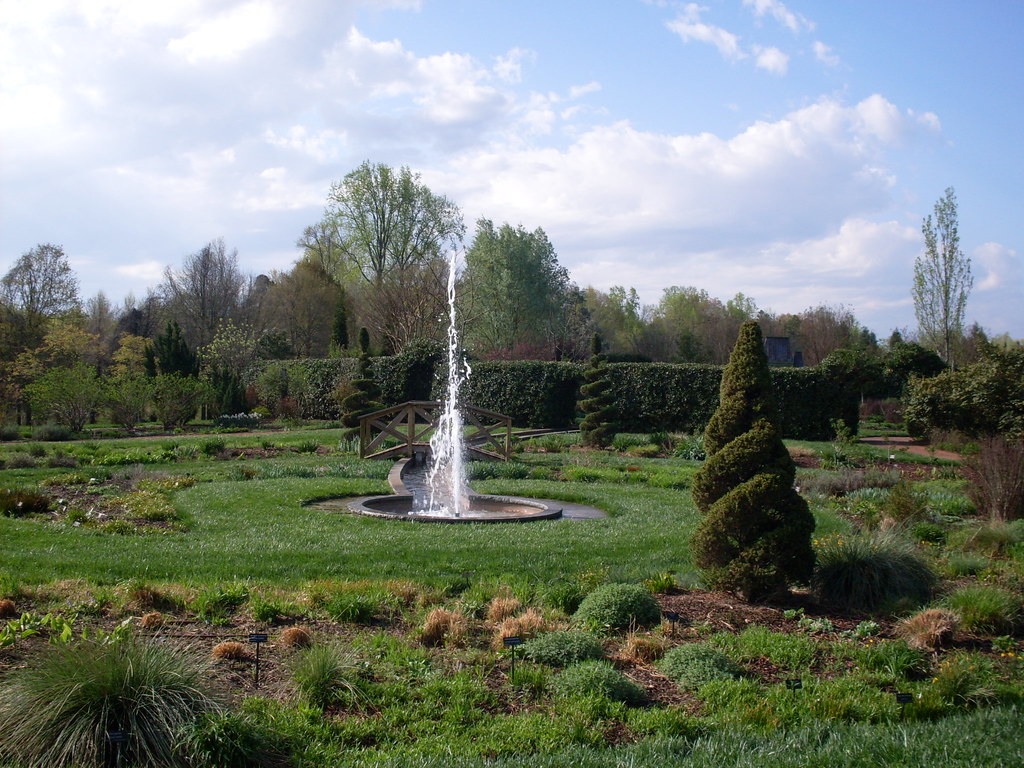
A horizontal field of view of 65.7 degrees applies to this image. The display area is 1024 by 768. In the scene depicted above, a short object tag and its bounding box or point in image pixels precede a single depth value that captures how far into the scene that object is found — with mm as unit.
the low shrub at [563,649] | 5461
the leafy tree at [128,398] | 25619
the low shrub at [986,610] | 6309
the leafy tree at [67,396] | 24578
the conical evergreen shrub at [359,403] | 22406
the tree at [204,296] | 48656
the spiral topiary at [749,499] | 6859
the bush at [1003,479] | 11172
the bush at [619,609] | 6285
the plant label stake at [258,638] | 4742
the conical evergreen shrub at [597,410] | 21969
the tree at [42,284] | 37844
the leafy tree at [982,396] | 17414
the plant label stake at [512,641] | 4930
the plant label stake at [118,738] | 3625
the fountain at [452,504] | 11430
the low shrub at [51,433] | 22859
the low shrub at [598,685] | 4859
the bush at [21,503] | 10672
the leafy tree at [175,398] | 26531
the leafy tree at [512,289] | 45469
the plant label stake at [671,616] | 6027
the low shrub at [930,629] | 5945
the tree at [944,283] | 36031
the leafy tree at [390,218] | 50531
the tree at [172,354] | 35031
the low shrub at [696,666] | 5168
